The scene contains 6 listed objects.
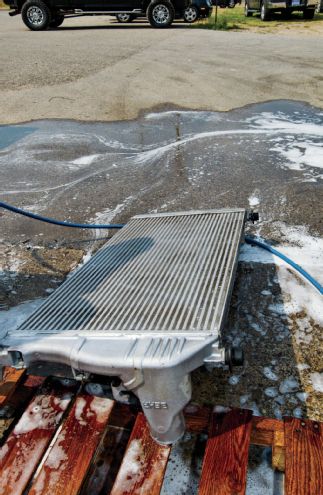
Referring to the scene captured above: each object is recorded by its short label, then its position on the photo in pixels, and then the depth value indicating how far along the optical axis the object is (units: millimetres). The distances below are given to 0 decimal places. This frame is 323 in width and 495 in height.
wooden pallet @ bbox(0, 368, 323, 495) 1280
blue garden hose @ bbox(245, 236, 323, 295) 2285
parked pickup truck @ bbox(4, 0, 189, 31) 10414
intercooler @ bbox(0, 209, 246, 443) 1280
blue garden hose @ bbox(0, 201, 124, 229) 2872
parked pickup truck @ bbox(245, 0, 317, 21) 13234
